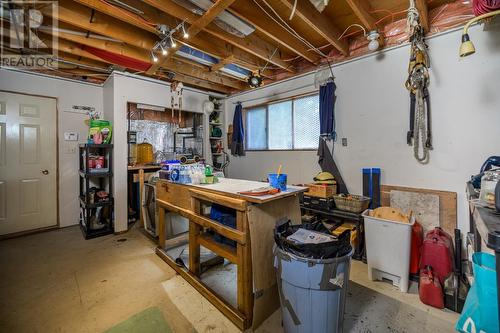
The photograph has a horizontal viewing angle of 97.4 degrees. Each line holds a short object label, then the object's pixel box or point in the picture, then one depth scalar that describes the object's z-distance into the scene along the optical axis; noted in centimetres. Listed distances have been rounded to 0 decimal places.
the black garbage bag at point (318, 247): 124
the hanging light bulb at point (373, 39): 242
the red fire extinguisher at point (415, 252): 214
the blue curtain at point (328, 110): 304
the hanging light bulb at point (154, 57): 274
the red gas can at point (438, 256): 189
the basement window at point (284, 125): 344
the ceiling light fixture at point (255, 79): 314
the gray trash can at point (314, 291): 123
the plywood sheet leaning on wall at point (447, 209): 225
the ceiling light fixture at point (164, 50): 245
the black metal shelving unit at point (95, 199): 322
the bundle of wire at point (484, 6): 169
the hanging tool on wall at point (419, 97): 225
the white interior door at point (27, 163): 319
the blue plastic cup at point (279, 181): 175
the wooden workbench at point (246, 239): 152
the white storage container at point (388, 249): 200
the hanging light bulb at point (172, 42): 231
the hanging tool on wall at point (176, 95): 362
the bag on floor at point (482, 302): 93
